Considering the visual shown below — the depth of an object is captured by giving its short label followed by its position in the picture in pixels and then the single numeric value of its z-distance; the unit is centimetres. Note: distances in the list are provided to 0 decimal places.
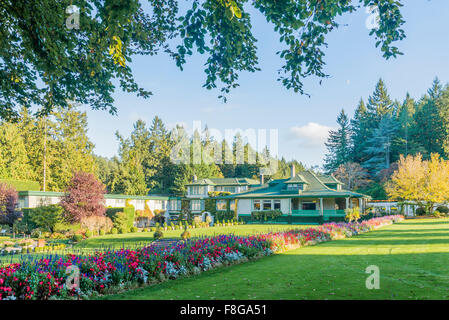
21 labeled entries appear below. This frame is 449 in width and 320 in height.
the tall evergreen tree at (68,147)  4584
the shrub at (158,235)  2230
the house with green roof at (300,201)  3434
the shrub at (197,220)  3566
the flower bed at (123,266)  635
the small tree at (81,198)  2673
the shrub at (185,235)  2098
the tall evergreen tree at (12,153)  4238
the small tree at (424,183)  3656
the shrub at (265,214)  3692
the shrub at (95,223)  2655
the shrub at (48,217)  2680
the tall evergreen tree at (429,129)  5713
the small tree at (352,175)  5775
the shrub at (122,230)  2922
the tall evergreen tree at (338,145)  6922
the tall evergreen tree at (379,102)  7025
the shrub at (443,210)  3894
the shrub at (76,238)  2144
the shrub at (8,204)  2842
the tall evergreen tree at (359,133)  6581
